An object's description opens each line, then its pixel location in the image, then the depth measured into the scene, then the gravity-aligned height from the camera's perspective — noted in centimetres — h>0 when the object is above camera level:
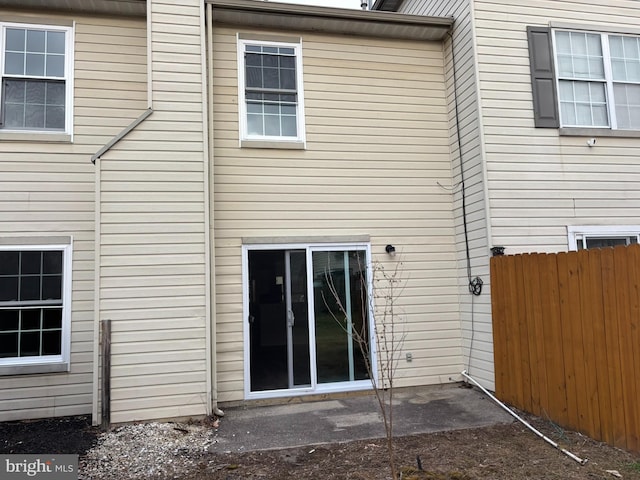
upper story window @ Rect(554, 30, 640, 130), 664 +295
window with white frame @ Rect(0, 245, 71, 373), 571 -11
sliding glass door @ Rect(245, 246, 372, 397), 618 -43
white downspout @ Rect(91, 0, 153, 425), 520 +75
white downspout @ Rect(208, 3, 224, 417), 563 +105
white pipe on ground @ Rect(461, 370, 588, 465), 405 -156
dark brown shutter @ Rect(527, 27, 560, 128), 649 +293
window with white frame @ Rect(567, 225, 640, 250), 641 +62
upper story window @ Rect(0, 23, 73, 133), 598 +292
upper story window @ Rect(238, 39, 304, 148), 650 +288
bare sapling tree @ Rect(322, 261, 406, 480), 645 -31
